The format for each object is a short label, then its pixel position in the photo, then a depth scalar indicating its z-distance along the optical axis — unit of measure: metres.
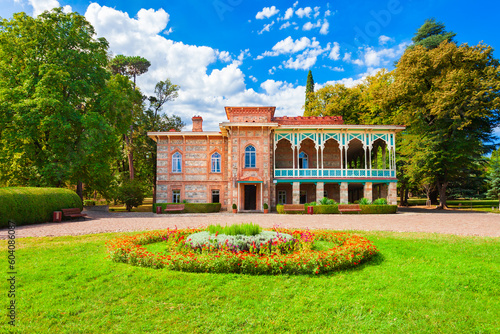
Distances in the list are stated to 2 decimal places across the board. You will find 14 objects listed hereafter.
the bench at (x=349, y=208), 22.33
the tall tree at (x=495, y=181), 35.00
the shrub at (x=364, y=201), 23.50
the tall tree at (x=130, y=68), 32.84
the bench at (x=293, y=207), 22.41
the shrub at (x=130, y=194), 26.39
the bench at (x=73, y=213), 16.94
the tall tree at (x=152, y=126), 34.06
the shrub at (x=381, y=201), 23.44
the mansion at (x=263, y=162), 25.22
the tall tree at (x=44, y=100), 18.50
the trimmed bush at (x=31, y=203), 13.42
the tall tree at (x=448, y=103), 24.34
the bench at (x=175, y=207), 23.25
